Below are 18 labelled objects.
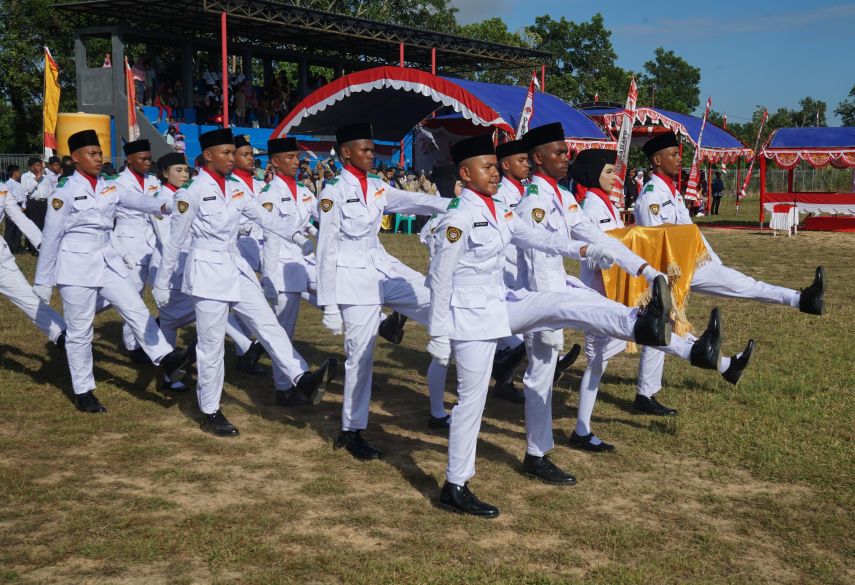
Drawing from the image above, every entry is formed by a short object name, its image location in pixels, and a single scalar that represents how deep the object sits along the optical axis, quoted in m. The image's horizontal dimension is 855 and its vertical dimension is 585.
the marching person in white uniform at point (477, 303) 5.12
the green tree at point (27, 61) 38.34
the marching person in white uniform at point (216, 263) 6.73
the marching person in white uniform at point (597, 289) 6.13
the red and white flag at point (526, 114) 12.15
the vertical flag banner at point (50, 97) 11.91
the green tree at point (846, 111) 81.49
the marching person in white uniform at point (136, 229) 9.09
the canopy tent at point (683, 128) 34.72
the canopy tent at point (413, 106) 22.30
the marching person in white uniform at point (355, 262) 6.31
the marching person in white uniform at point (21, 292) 8.75
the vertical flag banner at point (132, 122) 11.31
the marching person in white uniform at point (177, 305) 8.21
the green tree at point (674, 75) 106.44
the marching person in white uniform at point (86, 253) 7.48
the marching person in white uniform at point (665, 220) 6.98
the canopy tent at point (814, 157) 29.05
